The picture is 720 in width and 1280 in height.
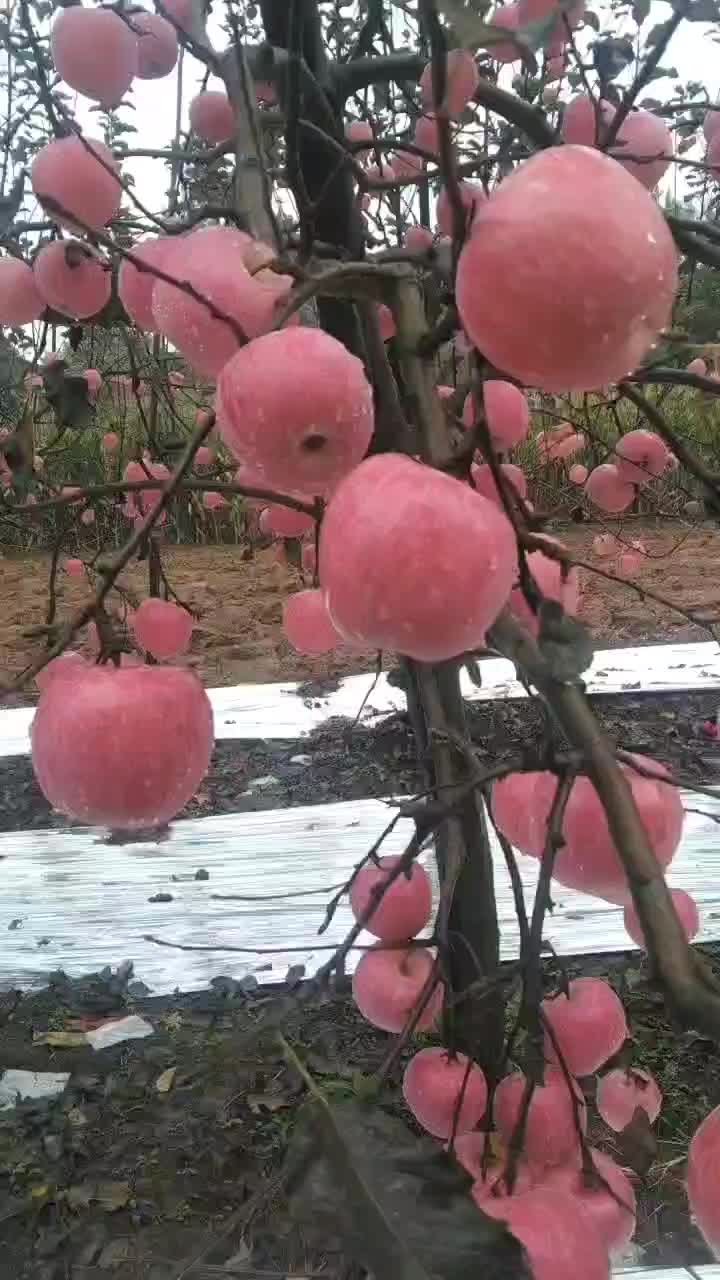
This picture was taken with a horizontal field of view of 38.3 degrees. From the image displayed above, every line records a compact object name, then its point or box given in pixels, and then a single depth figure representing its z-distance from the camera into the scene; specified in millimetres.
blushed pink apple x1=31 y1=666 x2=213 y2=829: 493
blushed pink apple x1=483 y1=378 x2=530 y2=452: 718
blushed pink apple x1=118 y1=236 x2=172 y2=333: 626
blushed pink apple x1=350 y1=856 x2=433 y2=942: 750
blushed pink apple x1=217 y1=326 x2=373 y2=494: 369
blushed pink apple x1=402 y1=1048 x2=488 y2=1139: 617
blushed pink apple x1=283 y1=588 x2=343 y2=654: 1022
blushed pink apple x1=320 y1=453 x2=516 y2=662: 349
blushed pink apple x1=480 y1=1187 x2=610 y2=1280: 423
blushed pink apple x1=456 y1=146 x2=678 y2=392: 302
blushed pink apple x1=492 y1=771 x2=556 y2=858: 533
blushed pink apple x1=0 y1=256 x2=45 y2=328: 800
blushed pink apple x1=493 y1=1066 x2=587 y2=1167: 546
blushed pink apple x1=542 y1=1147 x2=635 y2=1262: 489
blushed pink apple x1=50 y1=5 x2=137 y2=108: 720
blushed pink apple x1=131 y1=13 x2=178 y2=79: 851
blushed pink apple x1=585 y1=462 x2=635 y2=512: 1242
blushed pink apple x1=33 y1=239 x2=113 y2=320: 746
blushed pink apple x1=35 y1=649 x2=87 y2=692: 521
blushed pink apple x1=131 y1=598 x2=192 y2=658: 887
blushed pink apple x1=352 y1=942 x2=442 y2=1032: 724
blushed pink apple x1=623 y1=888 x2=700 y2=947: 566
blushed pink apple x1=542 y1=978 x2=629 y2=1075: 624
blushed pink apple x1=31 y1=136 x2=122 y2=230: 670
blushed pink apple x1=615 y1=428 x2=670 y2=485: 1205
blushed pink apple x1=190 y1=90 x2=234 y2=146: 912
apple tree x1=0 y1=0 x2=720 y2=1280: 318
